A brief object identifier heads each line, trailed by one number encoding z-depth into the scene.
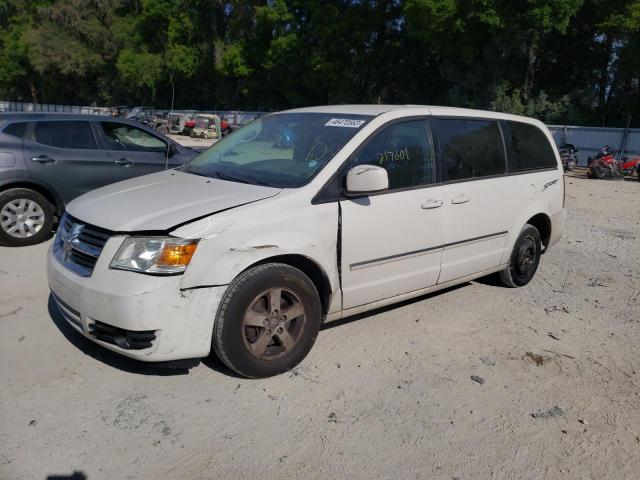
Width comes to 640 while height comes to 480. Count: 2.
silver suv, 6.51
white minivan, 3.24
